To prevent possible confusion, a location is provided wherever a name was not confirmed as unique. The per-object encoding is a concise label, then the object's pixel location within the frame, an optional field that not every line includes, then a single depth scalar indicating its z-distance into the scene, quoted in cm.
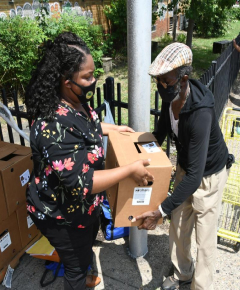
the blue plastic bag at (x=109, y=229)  295
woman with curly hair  162
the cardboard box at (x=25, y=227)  278
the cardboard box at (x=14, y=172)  254
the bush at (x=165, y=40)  1395
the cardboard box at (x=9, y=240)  262
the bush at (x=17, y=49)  632
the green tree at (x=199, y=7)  828
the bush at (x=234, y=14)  1781
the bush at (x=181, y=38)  1375
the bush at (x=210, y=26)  1252
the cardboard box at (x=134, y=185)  187
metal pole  210
